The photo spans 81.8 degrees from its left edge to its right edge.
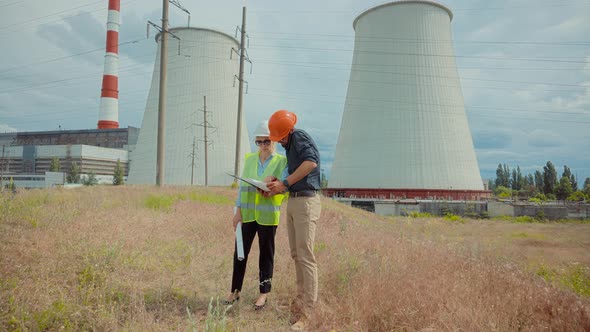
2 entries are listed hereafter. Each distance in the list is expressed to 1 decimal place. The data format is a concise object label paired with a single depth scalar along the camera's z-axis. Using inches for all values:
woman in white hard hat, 93.0
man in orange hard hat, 85.4
